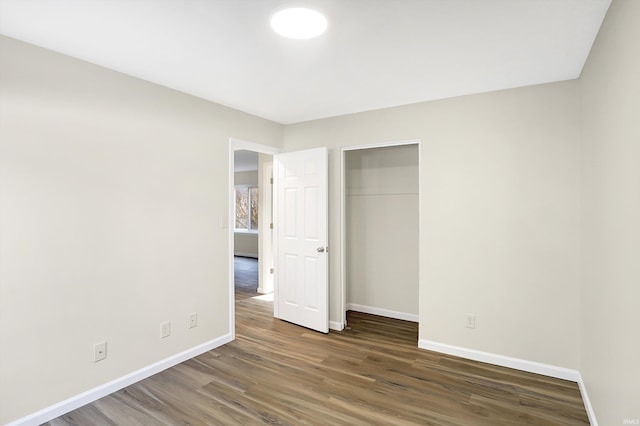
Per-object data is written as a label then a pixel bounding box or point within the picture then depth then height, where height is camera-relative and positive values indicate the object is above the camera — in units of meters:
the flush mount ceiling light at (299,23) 1.78 +1.06
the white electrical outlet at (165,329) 2.88 -1.00
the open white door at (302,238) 3.78 -0.29
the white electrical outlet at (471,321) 3.08 -0.98
